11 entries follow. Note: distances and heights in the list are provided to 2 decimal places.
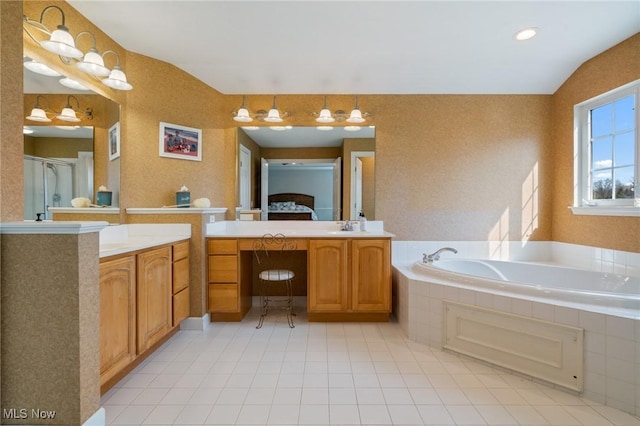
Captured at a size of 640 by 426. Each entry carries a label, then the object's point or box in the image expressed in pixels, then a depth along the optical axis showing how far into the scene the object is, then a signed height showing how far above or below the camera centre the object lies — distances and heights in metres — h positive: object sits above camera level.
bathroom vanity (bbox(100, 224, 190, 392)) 1.62 -0.56
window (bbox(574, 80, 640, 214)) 2.41 +0.58
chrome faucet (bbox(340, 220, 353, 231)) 3.10 -0.17
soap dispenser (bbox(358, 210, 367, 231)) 3.11 -0.13
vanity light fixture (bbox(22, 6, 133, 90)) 1.64 +0.99
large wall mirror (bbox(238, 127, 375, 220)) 3.22 +0.43
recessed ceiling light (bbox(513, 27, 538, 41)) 2.22 +1.42
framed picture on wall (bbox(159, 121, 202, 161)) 2.76 +0.69
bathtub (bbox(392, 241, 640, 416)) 1.56 -0.61
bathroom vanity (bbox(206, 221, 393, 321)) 2.68 -0.59
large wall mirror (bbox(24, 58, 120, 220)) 1.69 +0.42
